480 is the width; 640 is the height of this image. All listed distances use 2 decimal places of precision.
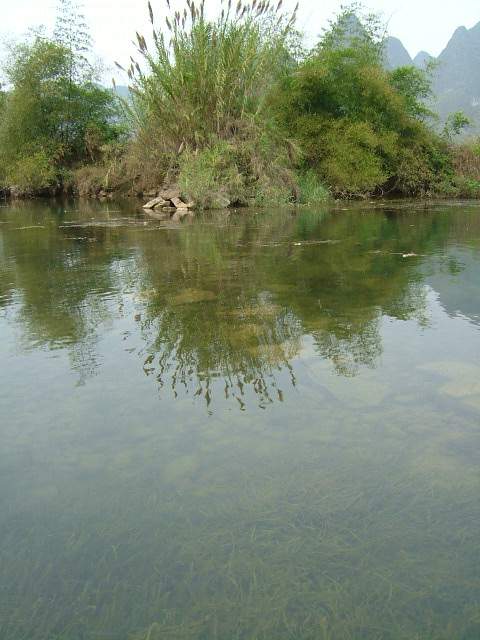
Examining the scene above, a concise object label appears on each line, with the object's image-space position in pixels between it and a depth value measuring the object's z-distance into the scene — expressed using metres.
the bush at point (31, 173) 24.14
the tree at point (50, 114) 25.00
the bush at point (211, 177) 15.50
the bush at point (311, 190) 17.56
